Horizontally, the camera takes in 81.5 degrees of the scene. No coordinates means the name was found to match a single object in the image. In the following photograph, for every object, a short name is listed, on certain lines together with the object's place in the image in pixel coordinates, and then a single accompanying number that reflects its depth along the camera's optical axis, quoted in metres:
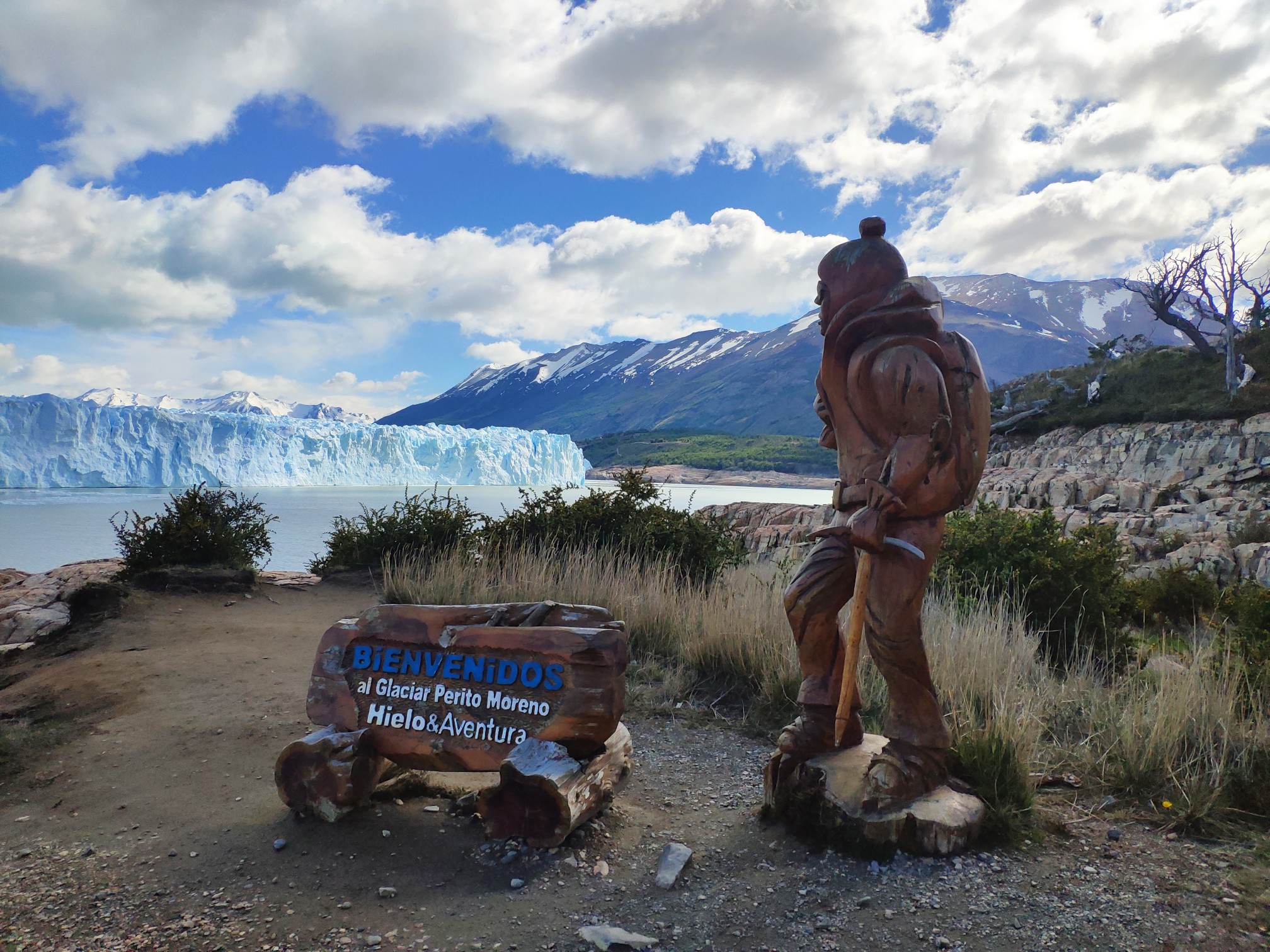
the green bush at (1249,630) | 4.71
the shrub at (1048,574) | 6.87
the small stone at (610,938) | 2.60
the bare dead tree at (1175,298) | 28.27
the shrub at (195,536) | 10.11
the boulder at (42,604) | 7.73
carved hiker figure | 3.15
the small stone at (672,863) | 3.03
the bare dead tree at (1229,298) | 23.27
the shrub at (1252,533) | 12.82
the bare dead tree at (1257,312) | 27.42
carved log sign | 3.57
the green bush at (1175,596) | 9.09
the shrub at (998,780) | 3.18
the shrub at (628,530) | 9.77
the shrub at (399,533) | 11.22
